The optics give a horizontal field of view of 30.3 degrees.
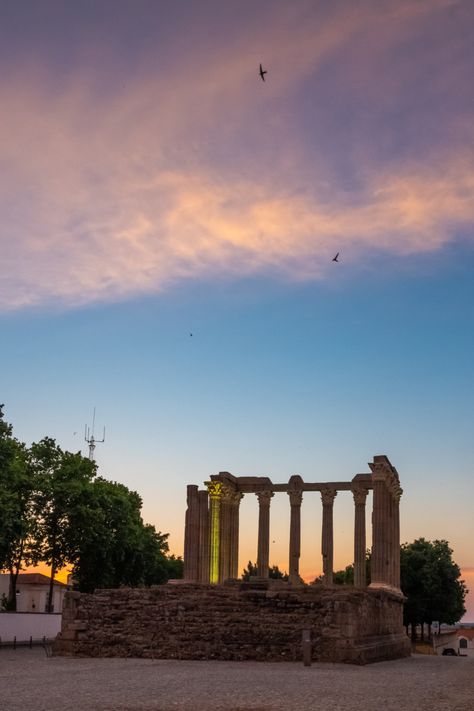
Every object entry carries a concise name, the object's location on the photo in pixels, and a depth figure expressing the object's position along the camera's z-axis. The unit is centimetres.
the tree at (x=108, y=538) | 5928
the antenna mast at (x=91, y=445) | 8252
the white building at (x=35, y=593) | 9312
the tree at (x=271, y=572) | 9169
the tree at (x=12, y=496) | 4444
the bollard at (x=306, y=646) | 3020
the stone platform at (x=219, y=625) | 3272
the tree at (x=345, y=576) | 9449
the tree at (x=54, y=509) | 5900
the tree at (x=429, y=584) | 7950
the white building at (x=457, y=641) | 9708
